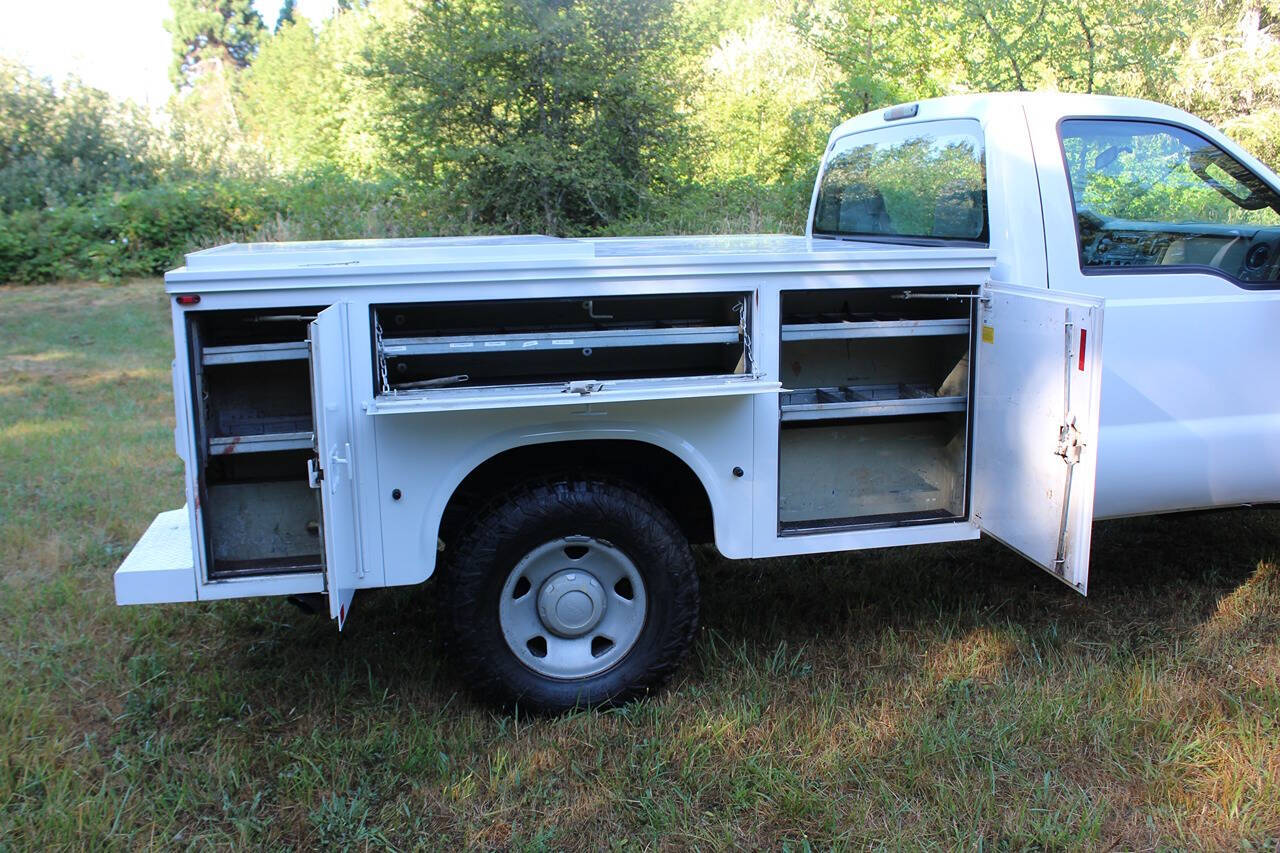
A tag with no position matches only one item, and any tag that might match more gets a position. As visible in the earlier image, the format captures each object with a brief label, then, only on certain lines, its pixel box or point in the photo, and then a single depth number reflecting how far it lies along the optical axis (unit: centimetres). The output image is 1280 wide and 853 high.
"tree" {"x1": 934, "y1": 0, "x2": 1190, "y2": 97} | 1605
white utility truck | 352
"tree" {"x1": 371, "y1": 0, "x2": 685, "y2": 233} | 1419
